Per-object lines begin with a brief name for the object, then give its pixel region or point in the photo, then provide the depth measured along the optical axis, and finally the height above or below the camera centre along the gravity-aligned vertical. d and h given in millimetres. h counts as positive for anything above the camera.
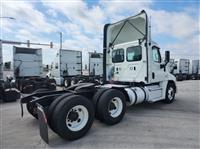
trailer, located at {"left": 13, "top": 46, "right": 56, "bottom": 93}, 11319 +359
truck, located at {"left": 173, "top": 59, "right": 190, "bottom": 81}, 26562 +666
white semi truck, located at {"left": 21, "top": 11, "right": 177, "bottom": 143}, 3641 -522
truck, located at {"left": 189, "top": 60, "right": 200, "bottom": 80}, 28952 +713
